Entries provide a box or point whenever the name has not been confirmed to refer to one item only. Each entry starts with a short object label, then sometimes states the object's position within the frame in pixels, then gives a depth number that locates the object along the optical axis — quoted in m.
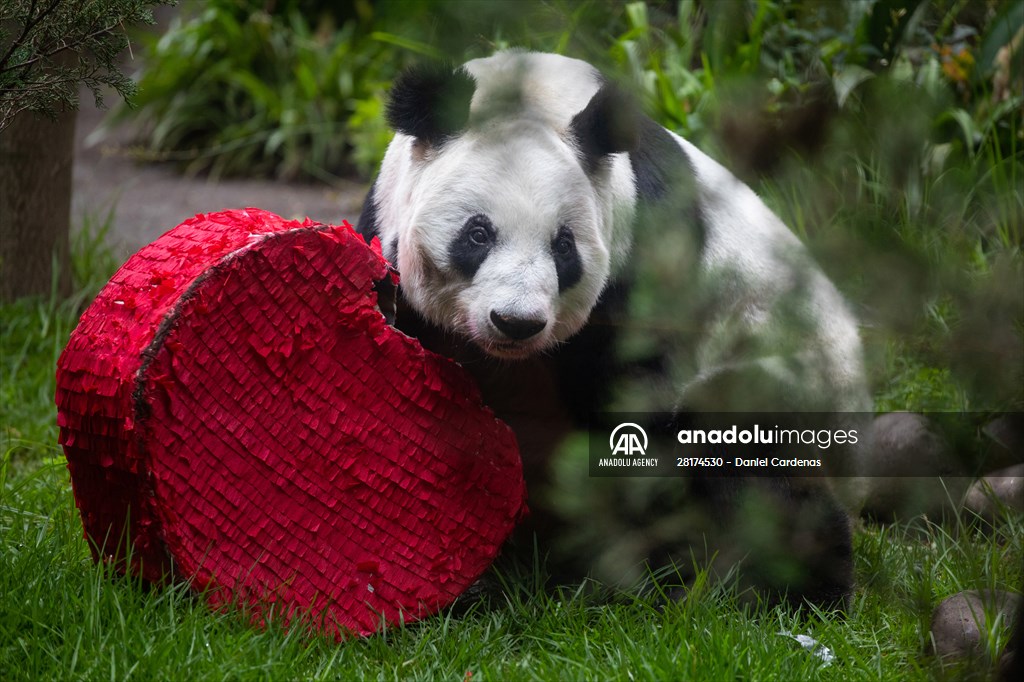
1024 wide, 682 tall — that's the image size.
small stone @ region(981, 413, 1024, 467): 5.95
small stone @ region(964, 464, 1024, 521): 6.83
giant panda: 5.55
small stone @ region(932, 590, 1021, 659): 4.67
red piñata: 4.88
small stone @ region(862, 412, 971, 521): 5.11
